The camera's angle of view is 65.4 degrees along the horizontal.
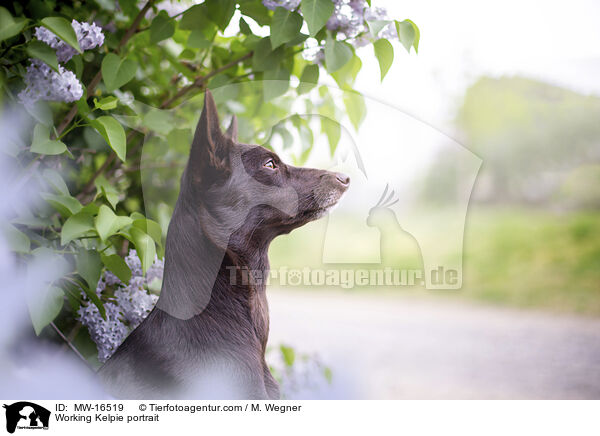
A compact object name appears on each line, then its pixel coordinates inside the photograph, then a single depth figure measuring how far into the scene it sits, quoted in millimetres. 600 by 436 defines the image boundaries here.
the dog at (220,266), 766
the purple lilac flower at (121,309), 911
